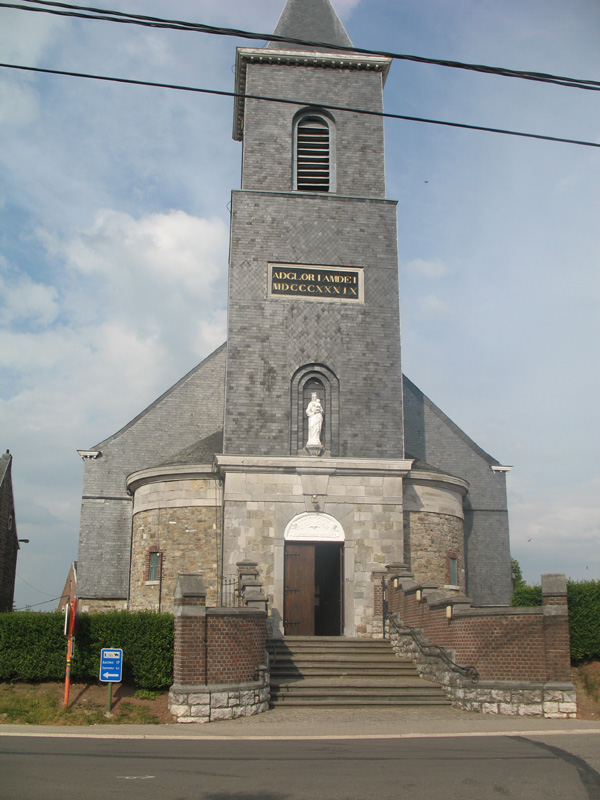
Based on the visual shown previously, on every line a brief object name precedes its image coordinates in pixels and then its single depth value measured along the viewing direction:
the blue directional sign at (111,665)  14.18
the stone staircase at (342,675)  15.65
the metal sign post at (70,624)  14.50
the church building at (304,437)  20.84
